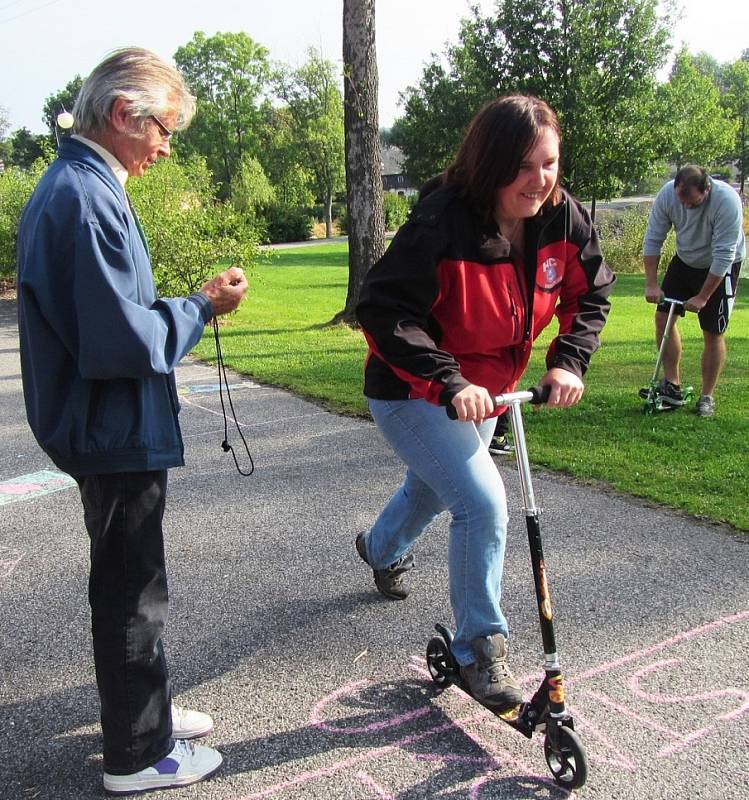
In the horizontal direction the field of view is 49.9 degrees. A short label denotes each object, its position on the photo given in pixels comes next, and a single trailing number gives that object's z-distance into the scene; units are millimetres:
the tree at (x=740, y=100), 67375
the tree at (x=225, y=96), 65688
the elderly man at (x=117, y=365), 2066
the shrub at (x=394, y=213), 45531
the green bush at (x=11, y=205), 17281
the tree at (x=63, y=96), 82062
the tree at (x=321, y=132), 55781
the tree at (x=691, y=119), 33250
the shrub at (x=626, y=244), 25141
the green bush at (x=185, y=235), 12594
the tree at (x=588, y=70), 31688
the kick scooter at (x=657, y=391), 6645
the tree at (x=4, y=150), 87638
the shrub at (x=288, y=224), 48500
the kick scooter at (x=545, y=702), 2307
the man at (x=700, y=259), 6293
